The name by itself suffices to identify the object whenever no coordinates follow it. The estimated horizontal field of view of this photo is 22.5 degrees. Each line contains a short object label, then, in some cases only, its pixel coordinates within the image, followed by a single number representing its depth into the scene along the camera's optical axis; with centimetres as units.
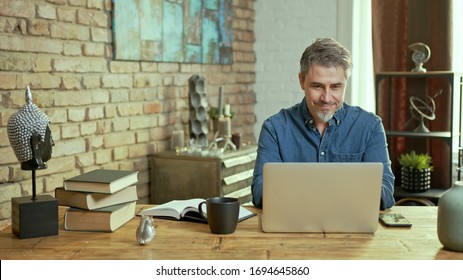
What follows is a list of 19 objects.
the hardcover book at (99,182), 289
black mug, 284
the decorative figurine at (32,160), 284
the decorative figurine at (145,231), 276
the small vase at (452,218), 268
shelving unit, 511
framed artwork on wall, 434
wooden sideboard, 445
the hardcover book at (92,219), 288
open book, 300
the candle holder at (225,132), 481
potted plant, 498
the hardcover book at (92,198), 289
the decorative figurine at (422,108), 515
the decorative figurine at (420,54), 509
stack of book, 288
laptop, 277
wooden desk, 269
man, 328
